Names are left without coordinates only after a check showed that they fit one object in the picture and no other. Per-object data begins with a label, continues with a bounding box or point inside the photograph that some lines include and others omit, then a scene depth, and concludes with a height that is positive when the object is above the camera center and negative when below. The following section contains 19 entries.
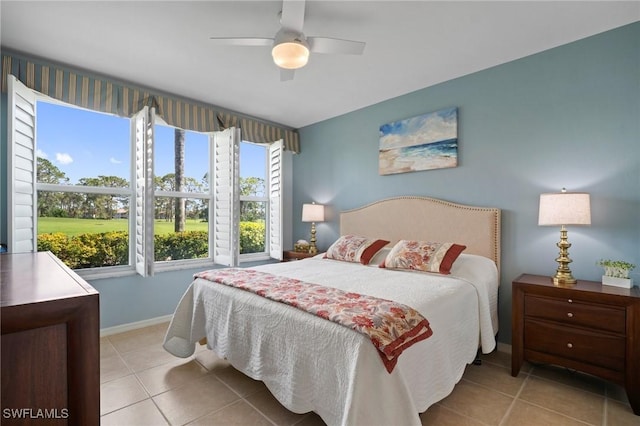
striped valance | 2.68 +1.19
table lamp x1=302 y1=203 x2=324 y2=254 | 4.26 -0.01
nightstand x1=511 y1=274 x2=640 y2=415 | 1.94 -0.79
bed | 1.39 -0.70
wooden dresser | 0.57 -0.27
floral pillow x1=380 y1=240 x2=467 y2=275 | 2.57 -0.38
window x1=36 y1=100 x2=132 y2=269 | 2.99 +0.29
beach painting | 3.18 +0.77
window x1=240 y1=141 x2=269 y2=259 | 4.52 +0.19
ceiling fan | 1.93 +1.14
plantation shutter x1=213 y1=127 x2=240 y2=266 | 3.83 +0.18
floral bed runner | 1.41 -0.51
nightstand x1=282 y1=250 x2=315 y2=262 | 4.14 -0.57
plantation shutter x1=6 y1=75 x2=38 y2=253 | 2.42 +0.36
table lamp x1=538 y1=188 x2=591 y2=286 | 2.21 -0.02
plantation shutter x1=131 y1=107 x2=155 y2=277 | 3.20 +0.22
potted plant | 2.13 -0.43
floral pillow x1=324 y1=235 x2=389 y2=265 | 3.18 -0.38
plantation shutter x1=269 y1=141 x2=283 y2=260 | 4.49 +0.18
